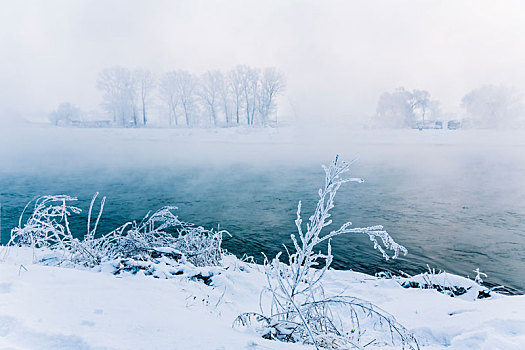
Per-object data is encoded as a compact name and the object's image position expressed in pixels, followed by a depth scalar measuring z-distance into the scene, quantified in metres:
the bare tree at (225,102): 39.62
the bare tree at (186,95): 41.09
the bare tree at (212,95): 40.41
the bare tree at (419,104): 38.62
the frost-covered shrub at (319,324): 2.59
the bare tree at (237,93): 38.06
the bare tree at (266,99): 38.56
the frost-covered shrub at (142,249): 4.85
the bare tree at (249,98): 38.06
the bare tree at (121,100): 38.47
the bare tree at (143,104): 37.81
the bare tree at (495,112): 33.66
